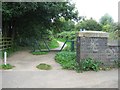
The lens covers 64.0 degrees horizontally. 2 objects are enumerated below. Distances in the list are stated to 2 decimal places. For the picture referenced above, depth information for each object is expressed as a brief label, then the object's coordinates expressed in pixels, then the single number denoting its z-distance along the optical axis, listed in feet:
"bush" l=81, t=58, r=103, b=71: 14.68
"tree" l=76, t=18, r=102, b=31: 62.89
